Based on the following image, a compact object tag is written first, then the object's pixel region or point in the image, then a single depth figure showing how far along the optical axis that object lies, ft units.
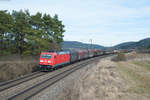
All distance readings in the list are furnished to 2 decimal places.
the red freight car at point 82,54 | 131.67
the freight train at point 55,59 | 77.61
